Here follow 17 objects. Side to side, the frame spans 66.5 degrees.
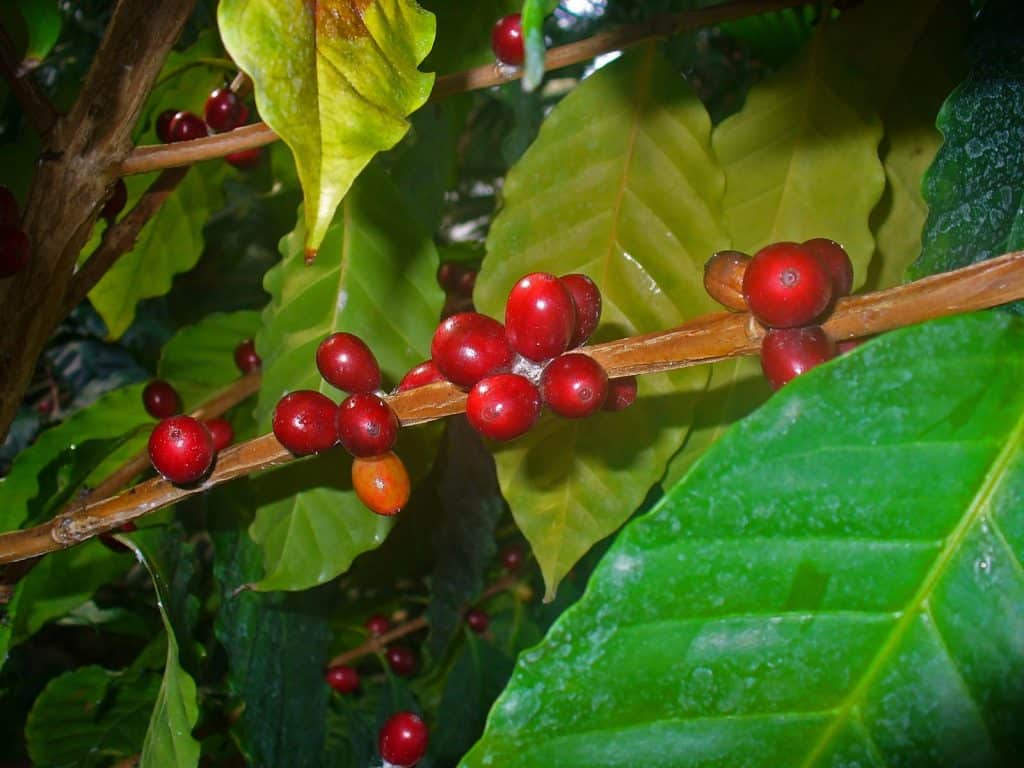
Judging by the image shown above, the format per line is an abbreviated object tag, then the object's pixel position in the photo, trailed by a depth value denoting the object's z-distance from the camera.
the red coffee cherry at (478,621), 0.54
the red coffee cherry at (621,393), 0.15
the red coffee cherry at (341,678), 0.51
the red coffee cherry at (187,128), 0.22
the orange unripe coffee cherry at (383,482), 0.16
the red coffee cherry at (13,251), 0.15
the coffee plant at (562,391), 0.10
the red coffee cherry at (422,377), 0.15
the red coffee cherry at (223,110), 0.21
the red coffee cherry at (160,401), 0.27
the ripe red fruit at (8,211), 0.15
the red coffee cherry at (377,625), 0.53
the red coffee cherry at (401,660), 0.44
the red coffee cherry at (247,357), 0.29
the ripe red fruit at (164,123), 0.24
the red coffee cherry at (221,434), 0.22
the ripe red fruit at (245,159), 0.25
